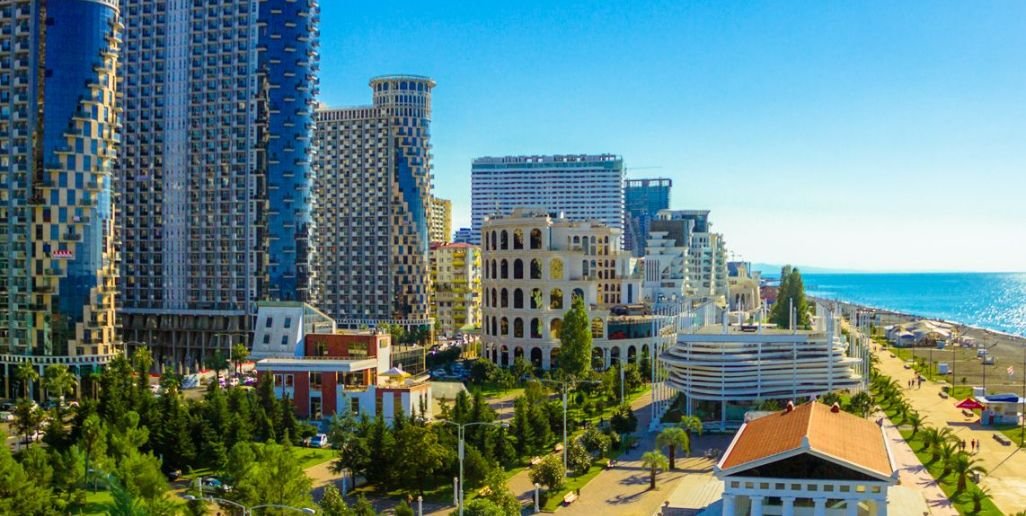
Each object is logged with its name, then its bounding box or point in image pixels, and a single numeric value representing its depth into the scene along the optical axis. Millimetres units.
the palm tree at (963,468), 61344
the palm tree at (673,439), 67812
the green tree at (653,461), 63250
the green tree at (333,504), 47500
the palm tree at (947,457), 65600
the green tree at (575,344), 104062
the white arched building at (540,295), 124125
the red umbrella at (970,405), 95188
